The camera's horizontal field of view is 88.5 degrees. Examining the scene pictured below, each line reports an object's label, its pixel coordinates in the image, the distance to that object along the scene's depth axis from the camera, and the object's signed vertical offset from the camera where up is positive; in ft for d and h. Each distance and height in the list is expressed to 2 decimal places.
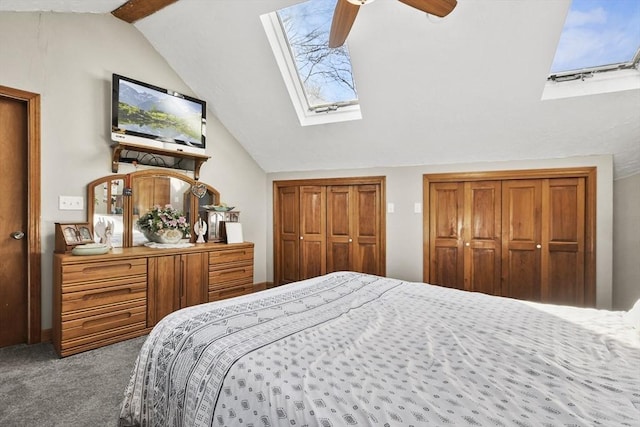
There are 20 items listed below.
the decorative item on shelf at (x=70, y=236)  8.89 -0.65
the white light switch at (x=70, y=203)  9.38 +0.27
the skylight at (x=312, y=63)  10.09 +5.15
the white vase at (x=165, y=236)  10.68 -0.77
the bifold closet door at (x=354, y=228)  13.88 -0.70
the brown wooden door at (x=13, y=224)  8.66 -0.31
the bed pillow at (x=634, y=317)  4.51 -1.49
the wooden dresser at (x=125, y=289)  8.16 -2.23
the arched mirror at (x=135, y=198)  10.21 +0.48
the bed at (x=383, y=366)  2.73 -1.61
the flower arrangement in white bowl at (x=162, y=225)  10.66 -0.43
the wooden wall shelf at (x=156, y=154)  10.31 +2.08
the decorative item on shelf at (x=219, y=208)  13.00 +0.17
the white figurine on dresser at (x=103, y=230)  9.86 -0.54
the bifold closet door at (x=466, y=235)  11.96 -0.86
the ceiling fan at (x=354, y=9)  6.23 +3.98
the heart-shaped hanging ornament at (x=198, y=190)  12.71 +0.88
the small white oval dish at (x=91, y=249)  8.54 -0.98
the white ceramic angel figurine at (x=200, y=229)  12.65 -0.65
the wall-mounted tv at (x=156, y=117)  10.16 +3.24
